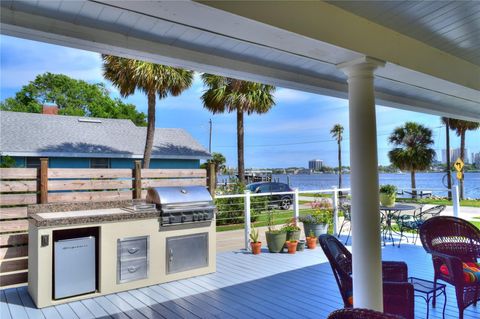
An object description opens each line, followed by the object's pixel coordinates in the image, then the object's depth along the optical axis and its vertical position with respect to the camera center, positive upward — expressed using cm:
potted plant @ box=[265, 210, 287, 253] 595 -119
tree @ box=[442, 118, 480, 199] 1772 +211
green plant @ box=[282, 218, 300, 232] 611 -100
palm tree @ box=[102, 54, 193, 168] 918 +255
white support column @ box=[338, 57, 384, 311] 243 -14
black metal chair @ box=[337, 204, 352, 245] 709 -85
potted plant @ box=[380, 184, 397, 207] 623 -46
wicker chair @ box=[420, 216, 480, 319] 357 -75
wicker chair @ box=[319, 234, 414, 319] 260 -90
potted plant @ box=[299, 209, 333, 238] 647 -99
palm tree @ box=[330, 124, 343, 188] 2789 +291
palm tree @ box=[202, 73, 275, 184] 1094 +233
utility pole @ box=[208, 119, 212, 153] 2812 +248
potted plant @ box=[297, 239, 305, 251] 611 -132
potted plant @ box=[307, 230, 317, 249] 625 -130
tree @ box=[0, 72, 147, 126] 2430 +554
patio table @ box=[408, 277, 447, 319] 307 -108
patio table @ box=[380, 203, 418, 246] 607 -92
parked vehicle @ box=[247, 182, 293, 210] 1319 -69
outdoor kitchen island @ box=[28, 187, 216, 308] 374 -86
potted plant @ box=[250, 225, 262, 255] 586 -127
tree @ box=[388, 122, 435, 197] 1948 +119
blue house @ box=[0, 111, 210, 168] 1163 +112
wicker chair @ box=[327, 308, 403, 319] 148 -63
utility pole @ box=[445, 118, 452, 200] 1865 +151
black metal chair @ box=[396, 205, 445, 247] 639 -102
